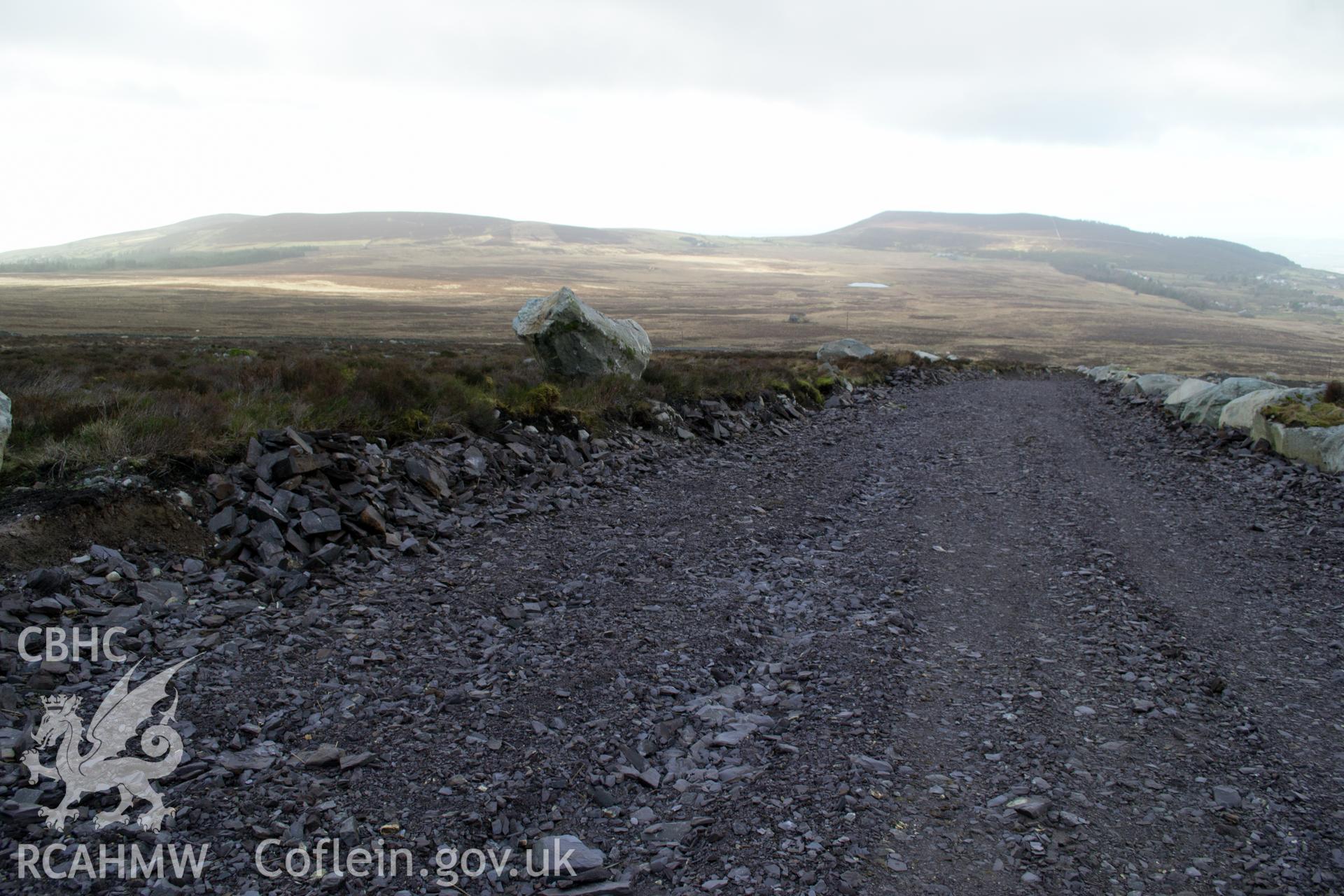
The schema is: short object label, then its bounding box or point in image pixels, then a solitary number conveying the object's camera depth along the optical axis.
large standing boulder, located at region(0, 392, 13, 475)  6.32
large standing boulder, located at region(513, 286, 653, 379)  16.28
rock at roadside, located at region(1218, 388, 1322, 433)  13.97
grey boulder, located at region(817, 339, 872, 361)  37.25
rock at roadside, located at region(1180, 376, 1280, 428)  16.10
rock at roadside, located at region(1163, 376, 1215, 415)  17.97
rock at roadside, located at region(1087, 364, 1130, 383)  30.30
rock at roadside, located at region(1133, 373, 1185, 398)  22.23
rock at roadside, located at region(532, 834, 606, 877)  3.43
